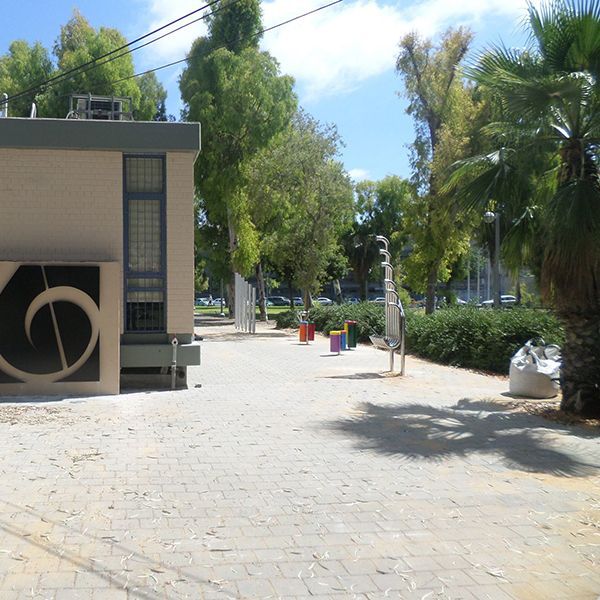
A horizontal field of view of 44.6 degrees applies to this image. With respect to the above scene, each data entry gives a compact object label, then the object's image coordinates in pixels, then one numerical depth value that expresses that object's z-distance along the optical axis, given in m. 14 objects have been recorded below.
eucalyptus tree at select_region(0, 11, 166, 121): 34.81
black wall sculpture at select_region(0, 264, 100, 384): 11.12
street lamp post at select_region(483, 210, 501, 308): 22.94
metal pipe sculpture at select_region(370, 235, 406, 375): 15.01
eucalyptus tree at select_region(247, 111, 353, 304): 30.73
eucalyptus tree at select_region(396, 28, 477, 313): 28.80
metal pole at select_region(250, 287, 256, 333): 29.78
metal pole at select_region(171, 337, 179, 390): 11.95
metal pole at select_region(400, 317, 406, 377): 14.65
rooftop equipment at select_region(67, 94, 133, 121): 15.15
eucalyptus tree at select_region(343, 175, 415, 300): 56.97
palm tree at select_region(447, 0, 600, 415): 9.47
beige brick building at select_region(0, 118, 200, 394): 11.30
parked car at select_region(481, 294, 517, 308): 67.81
